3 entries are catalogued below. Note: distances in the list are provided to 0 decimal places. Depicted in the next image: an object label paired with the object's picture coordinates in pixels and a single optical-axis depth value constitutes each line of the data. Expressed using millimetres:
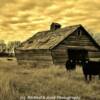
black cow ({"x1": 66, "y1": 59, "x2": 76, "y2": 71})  23620
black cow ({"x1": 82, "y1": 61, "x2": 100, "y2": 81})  15570
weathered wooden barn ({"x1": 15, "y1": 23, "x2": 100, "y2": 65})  28609
